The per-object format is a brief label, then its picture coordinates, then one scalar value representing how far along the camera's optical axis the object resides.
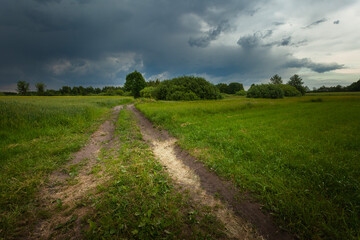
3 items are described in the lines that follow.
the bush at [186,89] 37.66
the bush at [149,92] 44.49
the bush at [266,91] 48.05
